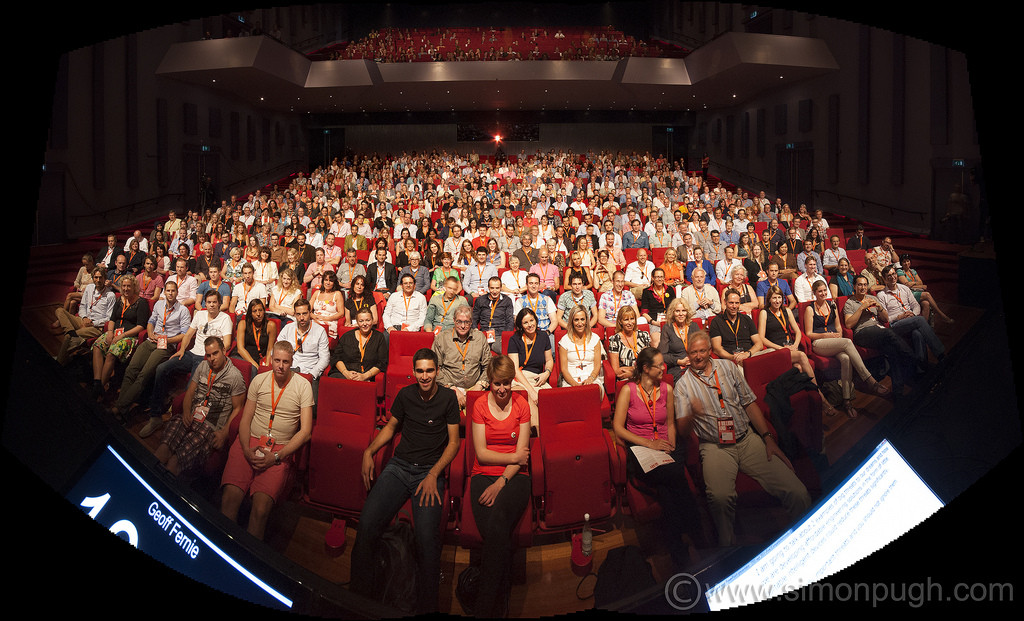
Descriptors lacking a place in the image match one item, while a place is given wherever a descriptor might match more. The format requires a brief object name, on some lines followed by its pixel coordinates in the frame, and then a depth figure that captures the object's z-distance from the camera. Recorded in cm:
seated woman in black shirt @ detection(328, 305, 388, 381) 383
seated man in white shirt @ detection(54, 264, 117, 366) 321
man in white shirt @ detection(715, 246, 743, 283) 412
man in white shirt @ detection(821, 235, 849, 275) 365
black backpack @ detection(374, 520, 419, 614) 273
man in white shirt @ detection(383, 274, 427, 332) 448
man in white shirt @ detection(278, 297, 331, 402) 374
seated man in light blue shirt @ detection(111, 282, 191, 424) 326
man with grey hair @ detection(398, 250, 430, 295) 530
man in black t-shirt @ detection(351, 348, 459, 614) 275
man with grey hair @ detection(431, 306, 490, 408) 376
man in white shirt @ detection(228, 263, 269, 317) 361
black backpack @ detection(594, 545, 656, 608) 271
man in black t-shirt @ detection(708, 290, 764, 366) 345
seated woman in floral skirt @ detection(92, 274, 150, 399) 326
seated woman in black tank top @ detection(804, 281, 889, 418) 327
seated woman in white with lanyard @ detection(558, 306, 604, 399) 363
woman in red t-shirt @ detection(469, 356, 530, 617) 275
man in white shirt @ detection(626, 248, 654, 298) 453
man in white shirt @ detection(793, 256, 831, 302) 363
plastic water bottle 283
